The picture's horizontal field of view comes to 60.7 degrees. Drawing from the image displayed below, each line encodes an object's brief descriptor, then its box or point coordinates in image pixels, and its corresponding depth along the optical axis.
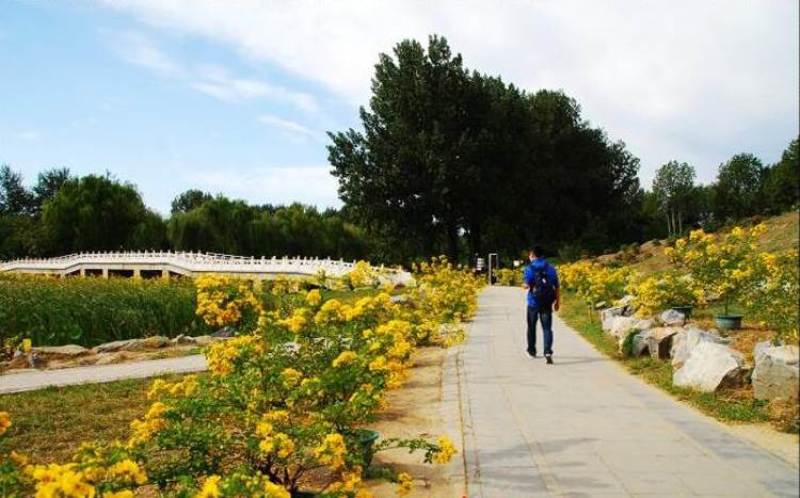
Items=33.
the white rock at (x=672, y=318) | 10.28
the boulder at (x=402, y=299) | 14.05
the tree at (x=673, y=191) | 60.33
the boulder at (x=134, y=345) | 12.47
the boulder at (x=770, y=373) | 5.63
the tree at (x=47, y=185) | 90.31
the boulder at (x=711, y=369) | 6.70
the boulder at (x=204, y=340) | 13.03
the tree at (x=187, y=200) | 104.74
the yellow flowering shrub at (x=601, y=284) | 14.24
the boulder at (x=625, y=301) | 12.67
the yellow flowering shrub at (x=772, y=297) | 6.14
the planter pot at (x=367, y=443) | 4.43
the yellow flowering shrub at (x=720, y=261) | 10.77
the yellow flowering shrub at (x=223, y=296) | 7.35
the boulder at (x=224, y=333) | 13.63
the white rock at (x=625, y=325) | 9.84
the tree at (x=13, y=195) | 87.62
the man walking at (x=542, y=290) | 9.19
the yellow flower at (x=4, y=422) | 3.42
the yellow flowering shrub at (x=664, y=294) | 10.82
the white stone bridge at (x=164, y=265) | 35.19
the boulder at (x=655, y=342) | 8.84
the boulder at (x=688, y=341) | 7.70
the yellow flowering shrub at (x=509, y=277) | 28.45
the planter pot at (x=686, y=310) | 11.70
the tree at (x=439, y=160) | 33.94
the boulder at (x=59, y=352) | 11.39
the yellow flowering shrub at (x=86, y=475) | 2.46
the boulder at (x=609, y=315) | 11.98
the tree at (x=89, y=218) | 58.78
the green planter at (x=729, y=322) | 10.34
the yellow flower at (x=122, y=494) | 2.74
